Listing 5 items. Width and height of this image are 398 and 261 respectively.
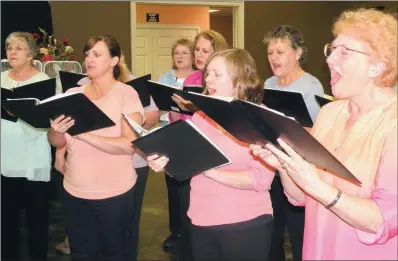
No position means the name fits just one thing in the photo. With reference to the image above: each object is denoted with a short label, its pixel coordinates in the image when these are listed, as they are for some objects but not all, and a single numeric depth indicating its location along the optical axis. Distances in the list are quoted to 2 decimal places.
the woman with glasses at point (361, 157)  1.18
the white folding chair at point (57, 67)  4.19
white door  8.20
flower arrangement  4.39
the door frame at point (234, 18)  6.98
